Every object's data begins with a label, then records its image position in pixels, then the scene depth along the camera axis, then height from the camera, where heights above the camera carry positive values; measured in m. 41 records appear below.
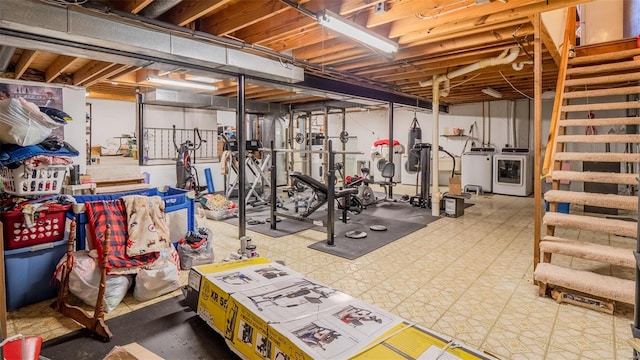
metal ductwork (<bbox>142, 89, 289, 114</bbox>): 6.93 +1.63
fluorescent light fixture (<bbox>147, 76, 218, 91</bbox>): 5.64 +1.59
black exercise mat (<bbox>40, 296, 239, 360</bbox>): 2.09 -1.12
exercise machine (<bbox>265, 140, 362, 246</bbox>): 4.36 -0.34
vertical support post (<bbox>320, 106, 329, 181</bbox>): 8.77 +1.23
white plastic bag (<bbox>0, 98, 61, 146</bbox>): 2.50 +0.38
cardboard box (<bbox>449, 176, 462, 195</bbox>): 6.53 -0.27
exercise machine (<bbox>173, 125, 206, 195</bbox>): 7.24 +0.05
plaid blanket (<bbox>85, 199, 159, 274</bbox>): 2.73 -0.52
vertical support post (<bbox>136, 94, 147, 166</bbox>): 7.37 +1.02
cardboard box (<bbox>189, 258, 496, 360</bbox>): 1.57 -0.79
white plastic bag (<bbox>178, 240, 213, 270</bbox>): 3.46 -0.87
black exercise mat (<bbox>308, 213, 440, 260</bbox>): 4.12 -0.90
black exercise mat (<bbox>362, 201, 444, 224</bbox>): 5.90 -0.76
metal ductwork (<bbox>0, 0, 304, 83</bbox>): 2.42 +1.17
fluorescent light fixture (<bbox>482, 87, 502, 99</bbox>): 7.29 +1.81
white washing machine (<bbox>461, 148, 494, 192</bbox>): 8.91 +0.10
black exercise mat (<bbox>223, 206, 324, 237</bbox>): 4.98 -0.85
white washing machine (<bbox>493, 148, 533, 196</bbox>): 8.30 +0.01
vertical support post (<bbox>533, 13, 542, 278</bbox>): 3.19 +0.50
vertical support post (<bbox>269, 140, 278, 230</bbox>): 5.13 -0.29
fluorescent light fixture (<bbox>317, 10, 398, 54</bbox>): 2.86 +1.36
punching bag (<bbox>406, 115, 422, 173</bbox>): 9.02 +0.94
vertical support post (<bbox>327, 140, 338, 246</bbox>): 4.34 -0.31
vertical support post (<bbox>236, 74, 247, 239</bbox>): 4.32 +0.23
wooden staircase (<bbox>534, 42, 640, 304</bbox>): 2.65 -0.25
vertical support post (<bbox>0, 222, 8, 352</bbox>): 2.06 -0.76
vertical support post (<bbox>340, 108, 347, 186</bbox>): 9.60 +1.59
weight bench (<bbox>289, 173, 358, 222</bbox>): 5.07 -0.29
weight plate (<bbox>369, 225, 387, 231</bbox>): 5.04 -0.84
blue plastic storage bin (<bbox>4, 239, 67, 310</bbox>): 2.59 -0.80
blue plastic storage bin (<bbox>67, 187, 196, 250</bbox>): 2.94 -0.32
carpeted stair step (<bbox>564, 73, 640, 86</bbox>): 3.66 +1.05
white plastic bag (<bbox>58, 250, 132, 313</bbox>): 2.60 -0.87
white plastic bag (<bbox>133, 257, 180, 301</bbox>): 2.78 -0.92
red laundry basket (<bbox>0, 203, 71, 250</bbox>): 2.58 -0.43
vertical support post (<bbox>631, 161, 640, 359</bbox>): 1.53 -0.65
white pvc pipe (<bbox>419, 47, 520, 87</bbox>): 4.27 +1.57
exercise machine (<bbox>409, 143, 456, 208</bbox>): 6.77 -0.01
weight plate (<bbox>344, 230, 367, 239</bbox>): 4.64 -0.87
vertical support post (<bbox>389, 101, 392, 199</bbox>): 7.54 +0.91
